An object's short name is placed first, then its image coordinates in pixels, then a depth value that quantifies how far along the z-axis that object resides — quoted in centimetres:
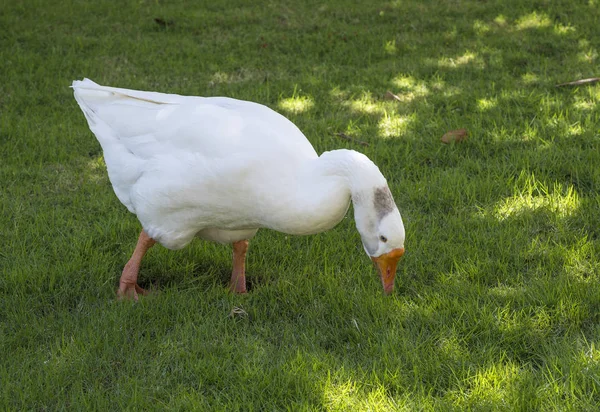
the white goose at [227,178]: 347
